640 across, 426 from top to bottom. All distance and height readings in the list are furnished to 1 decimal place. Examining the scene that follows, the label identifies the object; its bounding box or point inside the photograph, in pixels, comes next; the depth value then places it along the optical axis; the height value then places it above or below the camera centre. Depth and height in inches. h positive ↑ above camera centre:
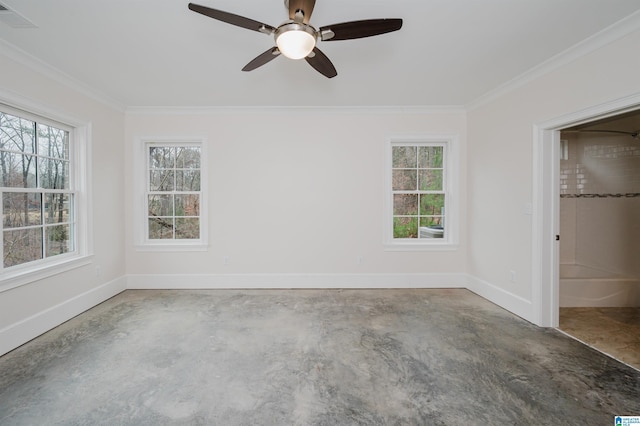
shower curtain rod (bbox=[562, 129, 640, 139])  137.9 +38.4
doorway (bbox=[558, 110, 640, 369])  129.0 -10.4
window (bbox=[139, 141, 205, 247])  159.9 +9.7
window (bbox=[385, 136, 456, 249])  162.1 +9.2
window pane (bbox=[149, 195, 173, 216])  161.2 +3.2
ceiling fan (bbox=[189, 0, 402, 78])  63.6 +44.7
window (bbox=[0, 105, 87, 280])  98.7 +7.5
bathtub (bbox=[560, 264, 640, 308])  129.4 -40.4
